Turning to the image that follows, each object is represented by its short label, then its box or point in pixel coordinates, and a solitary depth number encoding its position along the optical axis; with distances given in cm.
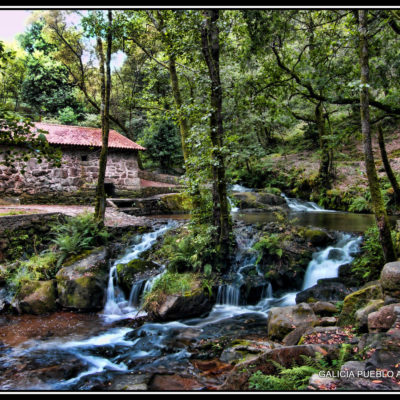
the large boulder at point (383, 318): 401
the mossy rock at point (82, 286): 781
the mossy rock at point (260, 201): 1639
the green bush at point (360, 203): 914
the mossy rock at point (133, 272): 831
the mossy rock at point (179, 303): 690
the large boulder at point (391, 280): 468
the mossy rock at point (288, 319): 552
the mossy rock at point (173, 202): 1697
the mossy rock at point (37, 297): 766
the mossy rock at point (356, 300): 520
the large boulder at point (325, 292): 686
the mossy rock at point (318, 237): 920
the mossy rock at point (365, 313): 454
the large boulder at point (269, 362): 368
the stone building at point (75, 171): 1605
